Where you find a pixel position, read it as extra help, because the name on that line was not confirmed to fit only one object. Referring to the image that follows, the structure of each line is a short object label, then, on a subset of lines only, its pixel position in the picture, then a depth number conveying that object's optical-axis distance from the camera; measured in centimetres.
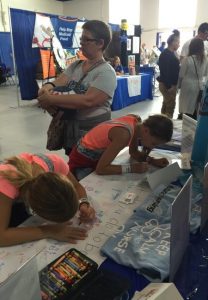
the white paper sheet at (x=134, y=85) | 527
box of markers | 64
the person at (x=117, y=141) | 124
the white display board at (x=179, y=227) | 61
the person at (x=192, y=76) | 279
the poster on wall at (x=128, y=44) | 598
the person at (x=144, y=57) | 750
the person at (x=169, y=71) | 334
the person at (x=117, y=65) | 538
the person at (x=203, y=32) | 306
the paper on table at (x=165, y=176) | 110
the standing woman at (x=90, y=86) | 132
